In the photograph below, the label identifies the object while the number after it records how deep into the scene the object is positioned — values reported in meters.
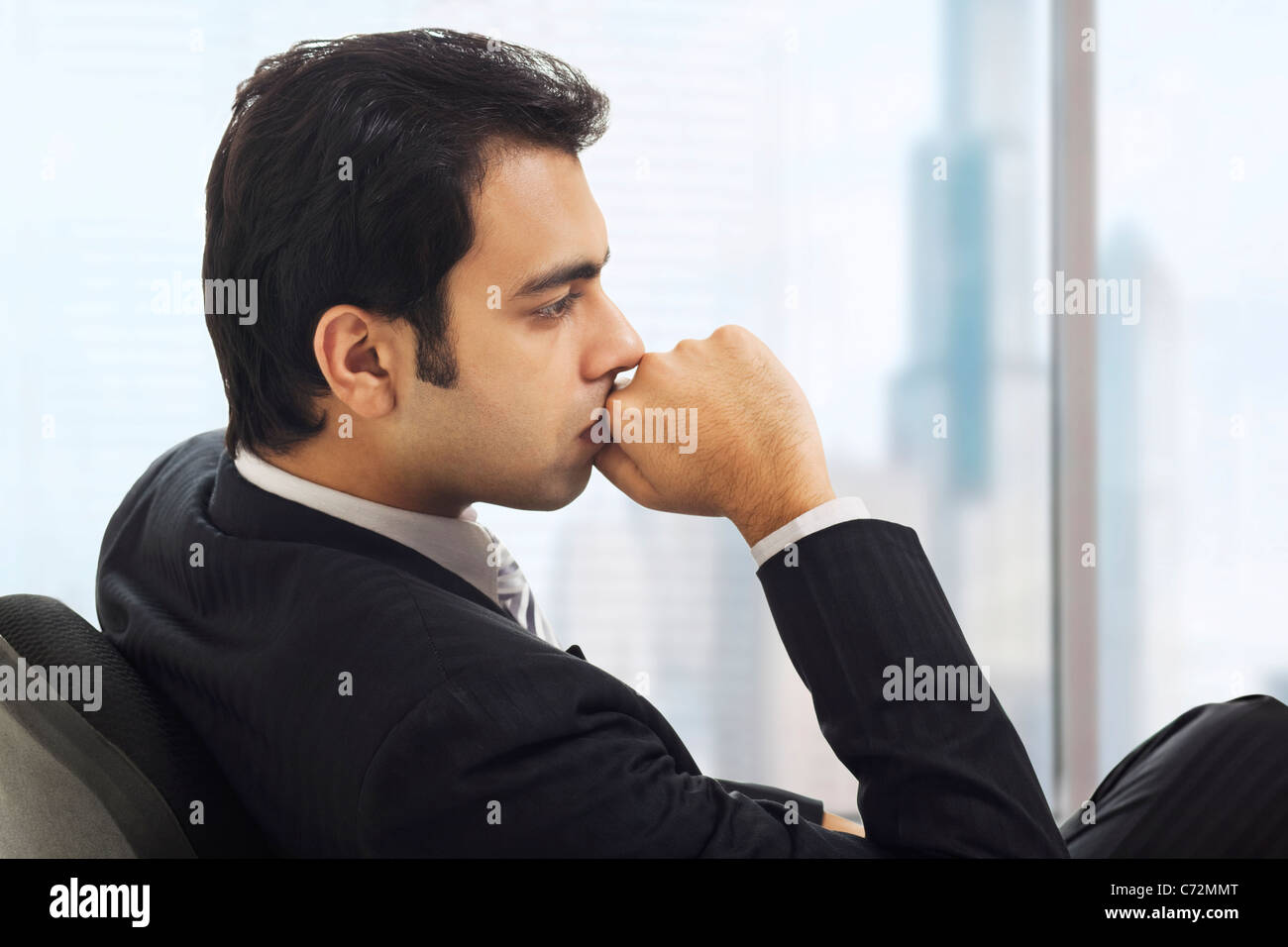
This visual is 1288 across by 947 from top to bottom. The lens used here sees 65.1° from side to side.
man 0.70
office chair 0.71
